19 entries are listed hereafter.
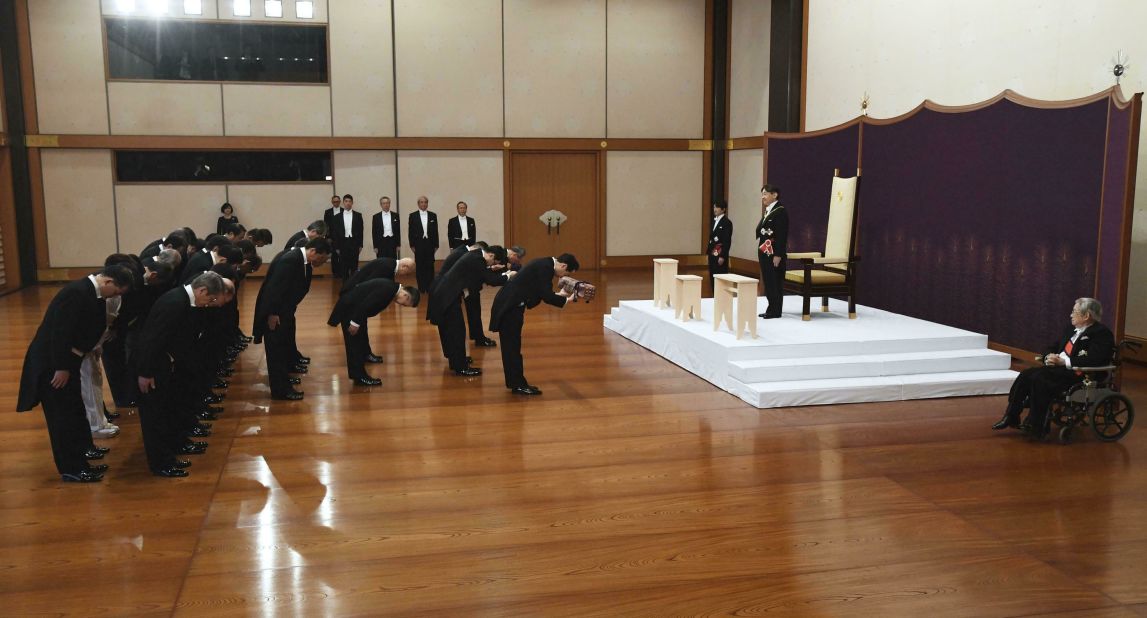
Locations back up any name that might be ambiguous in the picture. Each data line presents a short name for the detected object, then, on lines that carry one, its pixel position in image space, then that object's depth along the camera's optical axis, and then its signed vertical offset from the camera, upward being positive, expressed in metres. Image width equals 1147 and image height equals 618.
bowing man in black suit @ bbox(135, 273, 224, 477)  5.12 -0.92
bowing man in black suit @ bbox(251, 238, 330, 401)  6.84 -0.83
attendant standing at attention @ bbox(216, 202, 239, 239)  14.63 -0.43
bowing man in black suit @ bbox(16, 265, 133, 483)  4.93 -0.86
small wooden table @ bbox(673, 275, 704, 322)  8.78 -1.03
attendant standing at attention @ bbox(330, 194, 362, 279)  14.68 -0.73
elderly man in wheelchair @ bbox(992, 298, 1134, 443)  5.88 -1.27
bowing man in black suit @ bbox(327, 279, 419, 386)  7.25 -0.92
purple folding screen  7.26 -0.25
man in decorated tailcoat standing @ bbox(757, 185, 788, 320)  8.94 -0.61
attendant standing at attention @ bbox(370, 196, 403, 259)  14.48 -0.66
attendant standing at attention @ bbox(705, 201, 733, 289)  11.33 -0.65
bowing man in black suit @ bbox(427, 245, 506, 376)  7.89 -0.87
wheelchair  5.87 -1.41
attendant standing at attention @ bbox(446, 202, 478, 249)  14.03 -0.62
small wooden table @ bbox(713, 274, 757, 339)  7.69 -0.95
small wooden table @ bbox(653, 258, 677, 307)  9.67 -0.98
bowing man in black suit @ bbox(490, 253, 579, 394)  7.28 -0.88
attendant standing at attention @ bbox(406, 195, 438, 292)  14.11 -0.75
